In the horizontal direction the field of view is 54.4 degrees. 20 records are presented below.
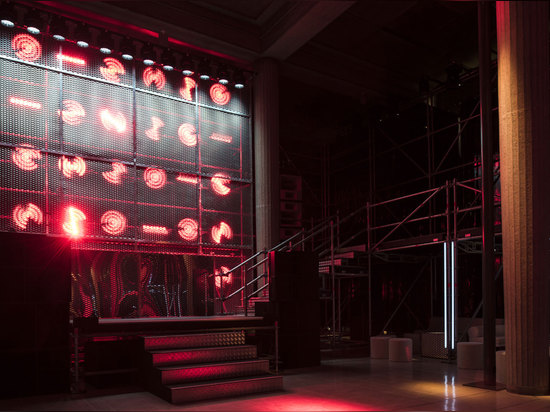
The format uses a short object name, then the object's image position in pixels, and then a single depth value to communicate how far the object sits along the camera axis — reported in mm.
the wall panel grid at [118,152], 9875
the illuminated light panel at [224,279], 11641
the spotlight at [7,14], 9555
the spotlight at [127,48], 10781
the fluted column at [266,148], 12266
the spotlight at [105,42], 10500
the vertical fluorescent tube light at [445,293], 9805
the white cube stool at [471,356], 8656
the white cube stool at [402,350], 9609
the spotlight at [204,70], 11617
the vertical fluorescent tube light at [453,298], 9797
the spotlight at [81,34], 10273
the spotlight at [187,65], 11398
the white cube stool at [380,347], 10078
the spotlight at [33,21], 9688
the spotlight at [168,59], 11242
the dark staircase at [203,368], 6441
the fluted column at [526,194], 6410
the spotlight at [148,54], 10953
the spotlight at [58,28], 9984
